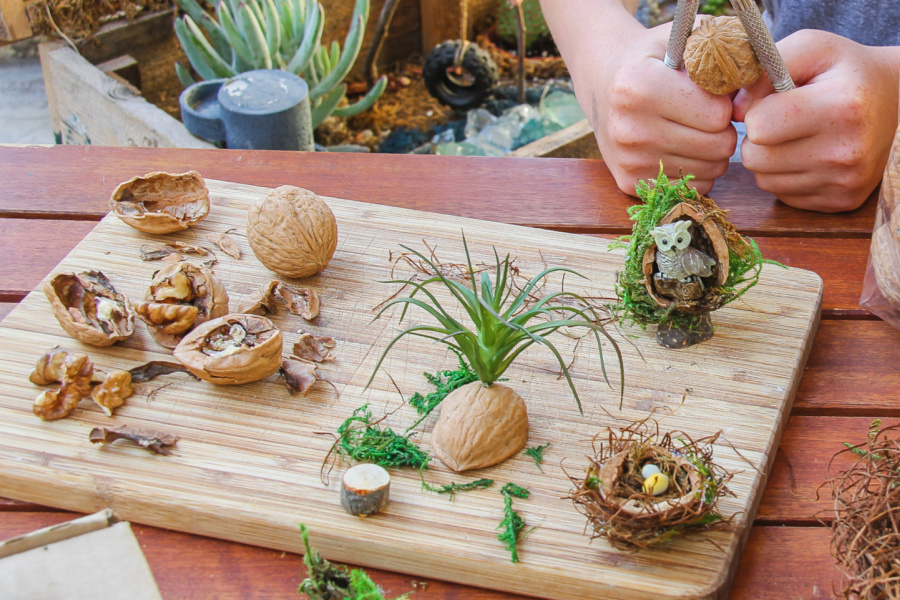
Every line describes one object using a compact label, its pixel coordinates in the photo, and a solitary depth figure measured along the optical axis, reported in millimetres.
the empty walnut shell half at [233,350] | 612
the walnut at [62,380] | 602
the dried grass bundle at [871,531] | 529
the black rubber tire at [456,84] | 1333
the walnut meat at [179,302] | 636
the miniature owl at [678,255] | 615
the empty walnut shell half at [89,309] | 633
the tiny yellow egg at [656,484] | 551
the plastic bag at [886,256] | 639
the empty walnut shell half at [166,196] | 708
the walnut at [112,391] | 606
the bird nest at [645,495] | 546
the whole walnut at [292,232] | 665
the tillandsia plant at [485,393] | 584
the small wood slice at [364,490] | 565
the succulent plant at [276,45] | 1054
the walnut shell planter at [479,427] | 583
